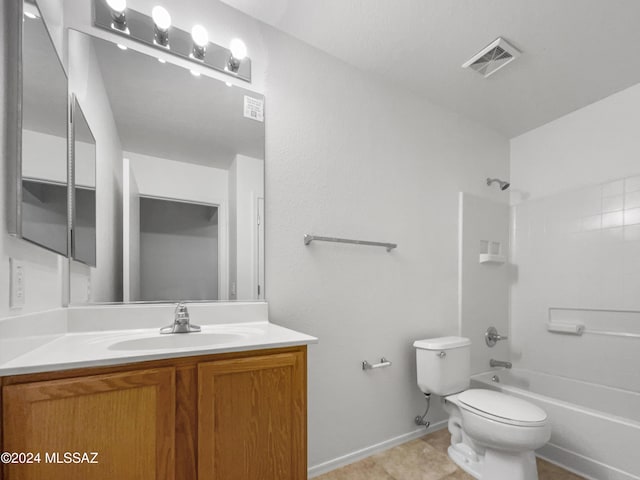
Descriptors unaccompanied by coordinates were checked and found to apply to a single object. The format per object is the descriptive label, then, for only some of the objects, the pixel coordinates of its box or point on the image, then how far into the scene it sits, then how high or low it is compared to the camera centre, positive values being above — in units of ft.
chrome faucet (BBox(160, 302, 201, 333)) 4.00 -1.07
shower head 8.26 +1.65
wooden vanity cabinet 2.30 -1.57
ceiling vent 5.53 +3.60
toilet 4.63 -2.89
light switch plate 2.58 -0.35
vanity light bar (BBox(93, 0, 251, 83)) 4.11 +2.99
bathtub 5.10 -3.51
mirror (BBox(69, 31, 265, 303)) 4.09 +0.93
